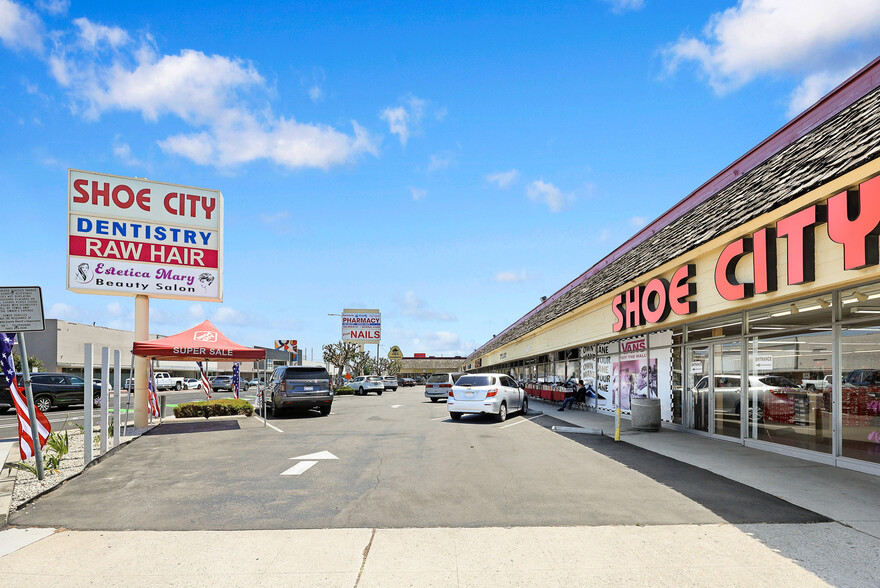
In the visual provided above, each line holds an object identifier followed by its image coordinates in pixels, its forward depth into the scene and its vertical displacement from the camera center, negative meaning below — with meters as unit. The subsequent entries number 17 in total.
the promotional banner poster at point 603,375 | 21.61 -1.74
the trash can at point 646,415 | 15.12 -2.23
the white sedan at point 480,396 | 18.78 -2.22
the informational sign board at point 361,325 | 66.38 +0.36
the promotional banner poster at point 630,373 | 18.09 -1.44
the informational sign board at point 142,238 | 16.80 +2.71
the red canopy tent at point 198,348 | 16.28 -0.59
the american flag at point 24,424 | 9.70 -1.67
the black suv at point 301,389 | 20.61 -2.22
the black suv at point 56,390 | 24.16 -2.70
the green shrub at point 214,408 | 19.70 -2.83
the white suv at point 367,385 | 49.56 -4.94
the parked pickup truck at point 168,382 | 48.09 -4.76
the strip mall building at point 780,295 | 7.98 +0.65
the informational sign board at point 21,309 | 8.92 +0.27
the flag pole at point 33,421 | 9.04 -1.50
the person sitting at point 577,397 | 23.40 -2.79
